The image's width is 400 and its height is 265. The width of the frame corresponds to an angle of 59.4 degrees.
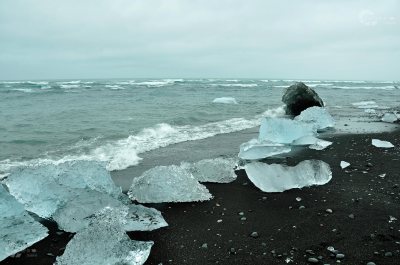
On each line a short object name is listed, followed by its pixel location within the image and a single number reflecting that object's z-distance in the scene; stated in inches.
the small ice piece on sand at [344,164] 232.7
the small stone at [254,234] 141.3
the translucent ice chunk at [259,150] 256.7
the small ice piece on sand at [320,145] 293.8
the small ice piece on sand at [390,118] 454.9
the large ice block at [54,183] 164.7
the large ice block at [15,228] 131.2
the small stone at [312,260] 120.6
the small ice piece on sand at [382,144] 289.1
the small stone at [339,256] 123.1
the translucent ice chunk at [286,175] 194.7
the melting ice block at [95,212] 149.2
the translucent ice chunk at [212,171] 211.3
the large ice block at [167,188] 180.2
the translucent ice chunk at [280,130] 301.0
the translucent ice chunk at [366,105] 679.4
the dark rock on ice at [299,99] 539.2
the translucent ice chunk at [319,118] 401.1
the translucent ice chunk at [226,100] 825.4
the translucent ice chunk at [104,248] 121.5
